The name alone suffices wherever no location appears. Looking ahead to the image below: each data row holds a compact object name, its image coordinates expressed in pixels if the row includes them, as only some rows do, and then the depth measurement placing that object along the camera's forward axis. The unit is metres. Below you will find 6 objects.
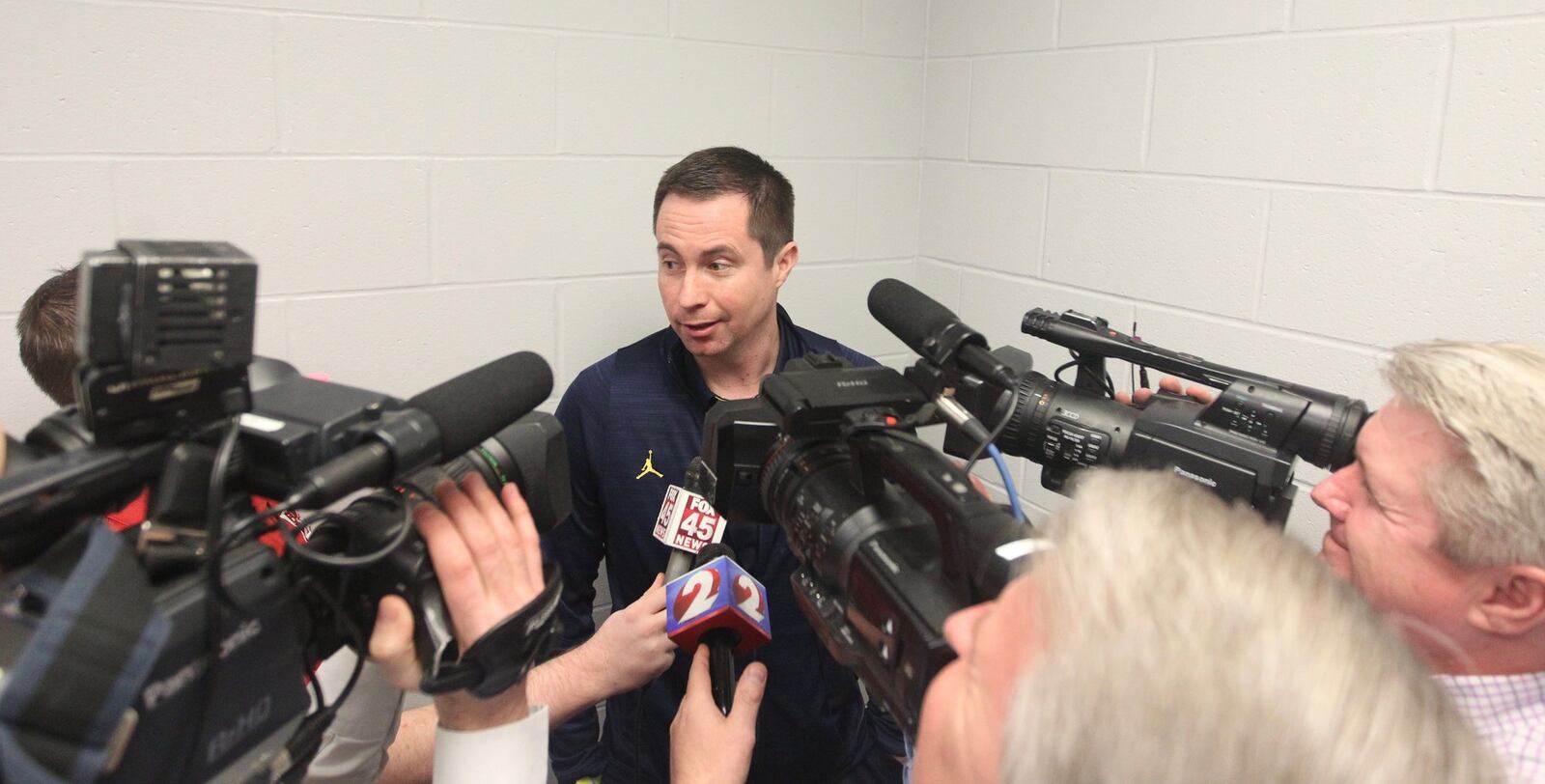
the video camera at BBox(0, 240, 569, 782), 0.57
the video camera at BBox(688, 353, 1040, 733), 0.82
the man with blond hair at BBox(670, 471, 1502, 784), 0.54
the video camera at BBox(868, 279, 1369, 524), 1.11
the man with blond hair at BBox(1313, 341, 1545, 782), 0.94
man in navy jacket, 1.73
